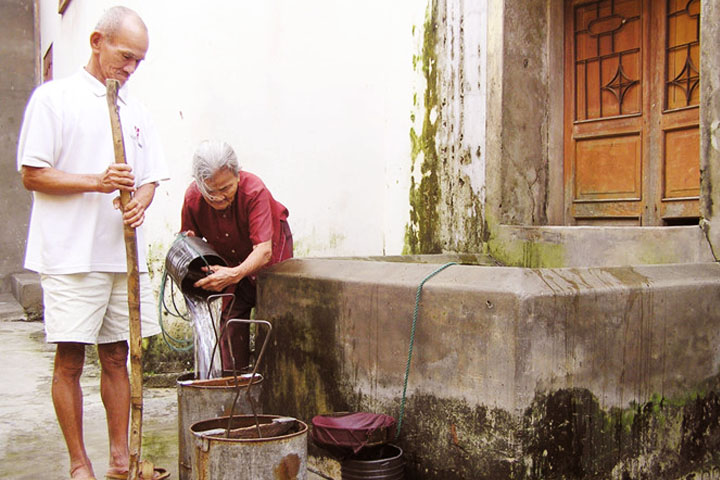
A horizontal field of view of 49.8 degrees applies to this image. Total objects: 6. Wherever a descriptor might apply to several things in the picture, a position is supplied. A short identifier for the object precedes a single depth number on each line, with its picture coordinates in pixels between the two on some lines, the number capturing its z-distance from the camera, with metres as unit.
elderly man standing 3.13
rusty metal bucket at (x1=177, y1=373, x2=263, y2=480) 3.26
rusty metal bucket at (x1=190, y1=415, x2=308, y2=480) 2.64
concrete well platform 2.95
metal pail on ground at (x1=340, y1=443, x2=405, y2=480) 3.02
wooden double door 4.51
